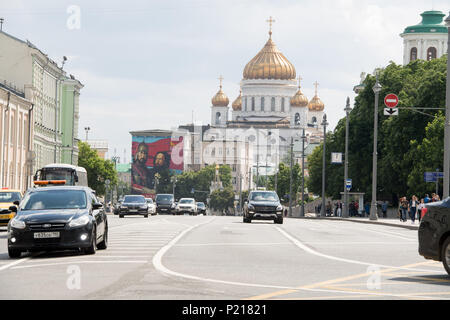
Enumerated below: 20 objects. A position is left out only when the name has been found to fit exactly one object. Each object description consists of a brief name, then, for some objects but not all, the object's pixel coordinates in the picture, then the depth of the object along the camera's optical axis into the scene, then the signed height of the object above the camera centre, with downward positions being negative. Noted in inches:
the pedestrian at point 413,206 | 2221.6 -54.5
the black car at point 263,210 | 1862.7 -58.0
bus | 2092.8 +0.5
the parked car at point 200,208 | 4127.0 -126.0
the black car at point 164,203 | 3341.5 -86.9
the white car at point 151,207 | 2688.2 -83.0
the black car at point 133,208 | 2437.3 -76.7
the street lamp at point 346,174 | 2760.8 +13.4
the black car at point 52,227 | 783.1 -39.8
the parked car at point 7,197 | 1465.8 -34.9
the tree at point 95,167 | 4897.9 +33.4
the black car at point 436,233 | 654.5 -33.1
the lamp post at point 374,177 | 2272.4 +5.3
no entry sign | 2146.9 +160.9
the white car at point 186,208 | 3331.7 -101.1
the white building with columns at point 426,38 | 5708.7 +772.4
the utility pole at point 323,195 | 3287.4 -51.7
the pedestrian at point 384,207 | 2964.1 -77.5
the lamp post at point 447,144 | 1560.0 +55.4
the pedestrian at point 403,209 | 2283.5 -62.5
